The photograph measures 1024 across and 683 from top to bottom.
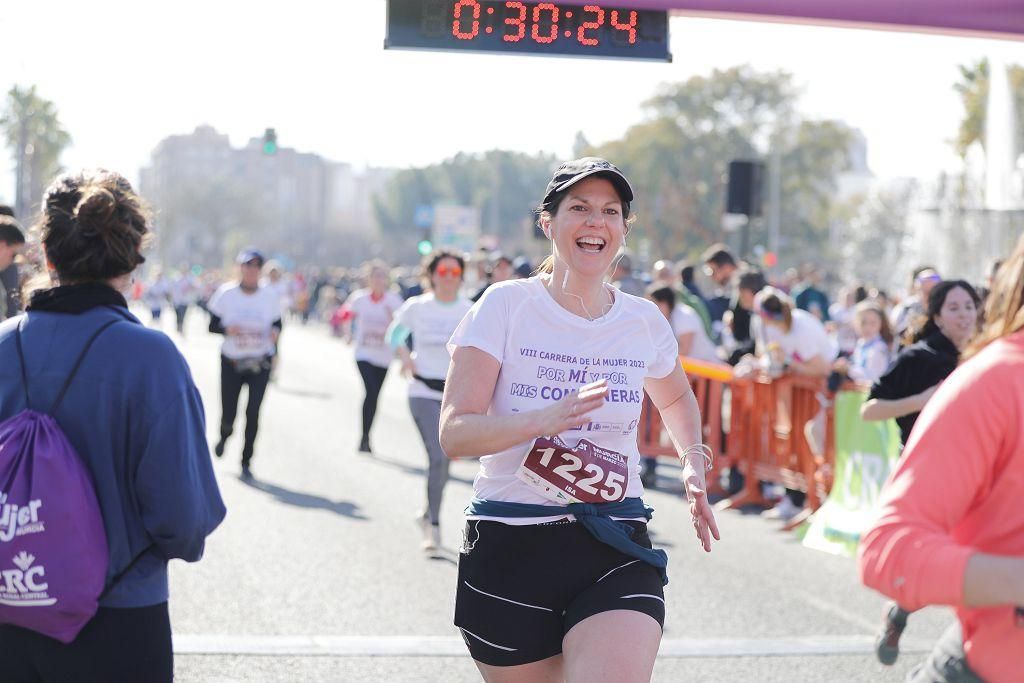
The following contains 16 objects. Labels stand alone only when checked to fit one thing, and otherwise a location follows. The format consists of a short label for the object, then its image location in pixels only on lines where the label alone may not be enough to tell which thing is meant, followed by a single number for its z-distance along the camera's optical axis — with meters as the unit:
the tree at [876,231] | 89.56
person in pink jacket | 2.41
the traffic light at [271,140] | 29.34
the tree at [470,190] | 108.69
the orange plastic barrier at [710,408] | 12.87
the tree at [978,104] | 51.34
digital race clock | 7.85
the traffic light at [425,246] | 35.91
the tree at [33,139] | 38.28
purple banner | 7.21
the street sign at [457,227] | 49.47
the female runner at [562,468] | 3.73
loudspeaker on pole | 21.06
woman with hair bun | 3.29
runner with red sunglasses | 9.46
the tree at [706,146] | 75.56
